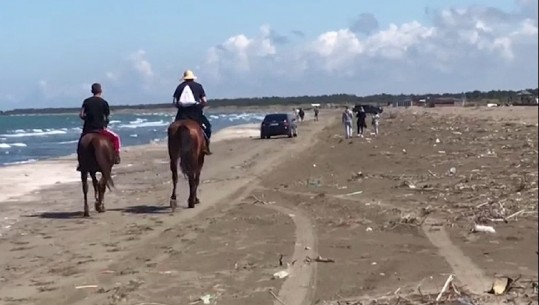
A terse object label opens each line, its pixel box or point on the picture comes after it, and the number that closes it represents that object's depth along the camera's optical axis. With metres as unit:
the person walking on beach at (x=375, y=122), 44.44
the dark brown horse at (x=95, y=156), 15.17
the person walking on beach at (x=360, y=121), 43.50
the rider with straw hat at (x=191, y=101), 15.09
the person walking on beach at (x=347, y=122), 42.19
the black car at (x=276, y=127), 51.84
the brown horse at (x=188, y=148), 14.95
